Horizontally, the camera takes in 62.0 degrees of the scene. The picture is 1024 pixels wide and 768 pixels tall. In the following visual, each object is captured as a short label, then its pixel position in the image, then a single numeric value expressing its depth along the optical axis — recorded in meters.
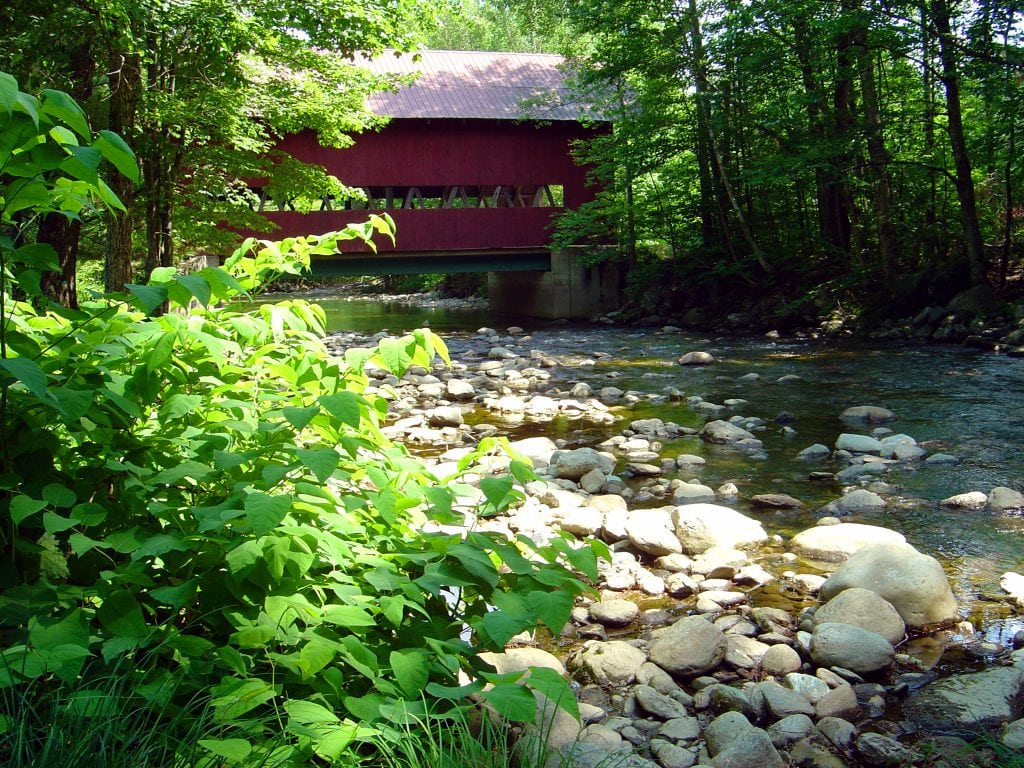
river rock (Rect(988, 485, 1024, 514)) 4.54
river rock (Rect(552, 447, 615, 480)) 5.50
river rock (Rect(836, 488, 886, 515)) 4.73
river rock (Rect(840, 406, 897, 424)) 7.03
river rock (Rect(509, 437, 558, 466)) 5.87
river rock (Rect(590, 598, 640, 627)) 3.33
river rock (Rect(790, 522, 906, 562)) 3.91
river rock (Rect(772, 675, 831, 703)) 2.68
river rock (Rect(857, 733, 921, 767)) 2.31
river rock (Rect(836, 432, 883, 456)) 5.95
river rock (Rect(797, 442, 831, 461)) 5.95
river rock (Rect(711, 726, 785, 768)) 2.21
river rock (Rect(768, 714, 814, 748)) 2.43
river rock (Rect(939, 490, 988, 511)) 4.65
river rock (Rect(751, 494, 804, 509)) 4.85
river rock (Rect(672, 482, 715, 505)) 5.03
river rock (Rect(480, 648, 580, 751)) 2.28
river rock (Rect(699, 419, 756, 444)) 6.52
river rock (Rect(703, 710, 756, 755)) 2.33
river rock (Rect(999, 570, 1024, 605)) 3.36
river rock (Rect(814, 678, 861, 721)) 2.58
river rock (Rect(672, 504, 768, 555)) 4.09
